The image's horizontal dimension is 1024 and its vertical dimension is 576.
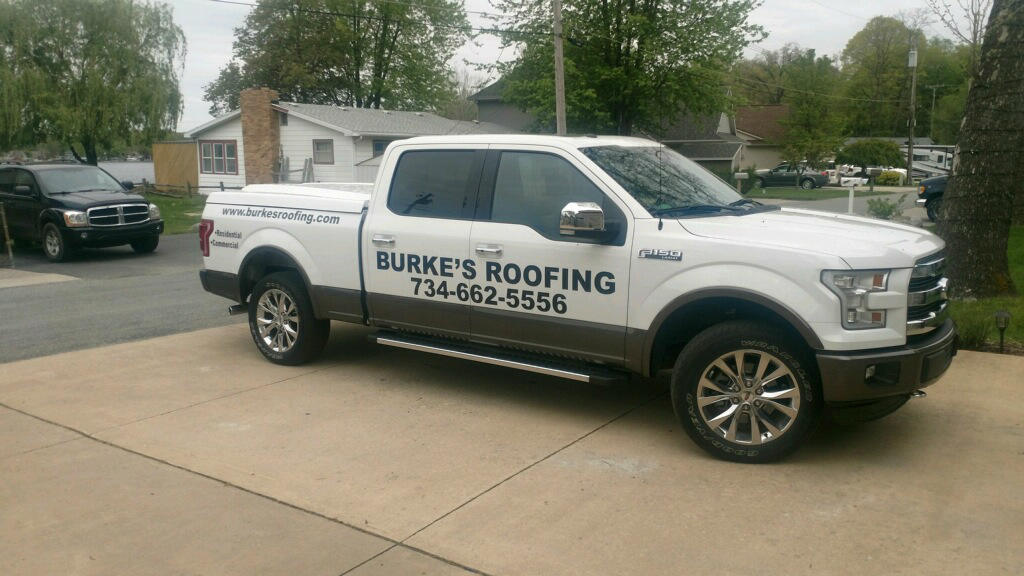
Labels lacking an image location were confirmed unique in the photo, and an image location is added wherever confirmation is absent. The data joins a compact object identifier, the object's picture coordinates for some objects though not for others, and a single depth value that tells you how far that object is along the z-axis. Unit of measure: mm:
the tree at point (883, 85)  79062
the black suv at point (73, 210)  16391
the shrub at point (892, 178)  52750
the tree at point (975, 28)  16200
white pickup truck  4980
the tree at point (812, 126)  51250
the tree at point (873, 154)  61500
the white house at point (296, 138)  34125
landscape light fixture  7098
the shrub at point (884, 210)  16047
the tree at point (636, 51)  34406
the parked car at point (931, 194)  21594
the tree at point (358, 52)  51219
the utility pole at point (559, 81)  22031
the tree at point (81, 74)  31312
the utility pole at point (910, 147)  44281
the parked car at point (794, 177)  48781
